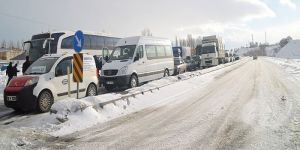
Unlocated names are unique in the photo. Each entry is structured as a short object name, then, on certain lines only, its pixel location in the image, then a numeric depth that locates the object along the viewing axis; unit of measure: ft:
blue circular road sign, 25.40
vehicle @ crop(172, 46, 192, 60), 121.49
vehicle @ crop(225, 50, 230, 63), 121.30
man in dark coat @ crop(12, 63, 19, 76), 42.33
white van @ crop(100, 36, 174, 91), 37.39
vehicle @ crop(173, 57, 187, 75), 57.52
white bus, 51.75
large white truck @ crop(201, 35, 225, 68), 89.59
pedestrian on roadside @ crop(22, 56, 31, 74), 41.06
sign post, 25.34
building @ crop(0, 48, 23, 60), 222.24
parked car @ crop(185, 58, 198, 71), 86.57
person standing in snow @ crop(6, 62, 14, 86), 42.06
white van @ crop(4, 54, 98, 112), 24.38
